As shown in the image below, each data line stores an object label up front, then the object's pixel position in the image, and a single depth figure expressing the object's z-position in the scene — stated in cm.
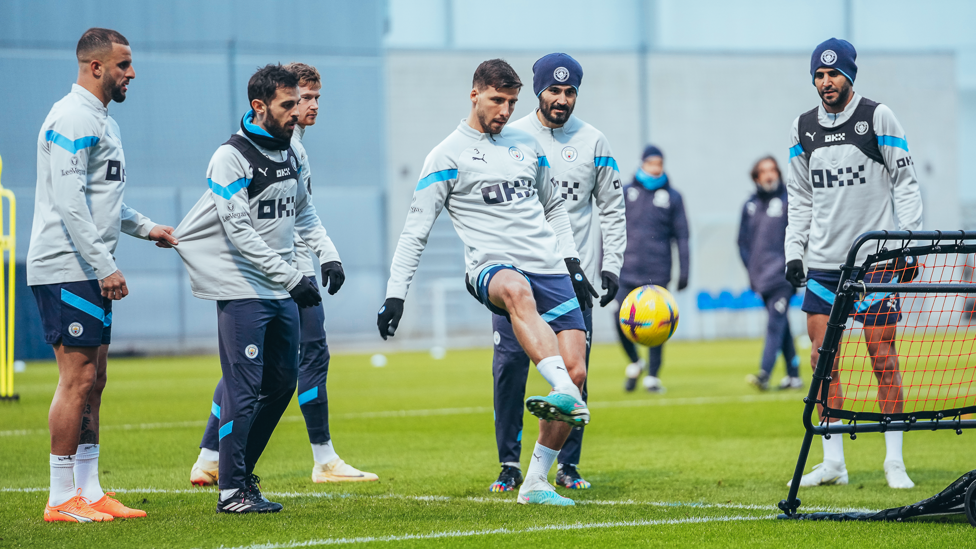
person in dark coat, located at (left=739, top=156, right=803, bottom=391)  2364
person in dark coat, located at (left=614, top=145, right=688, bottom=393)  2336
